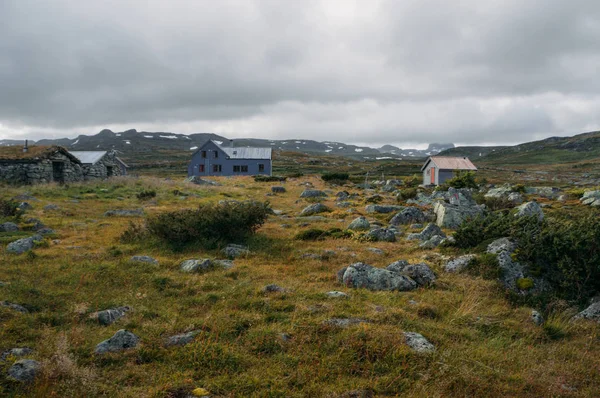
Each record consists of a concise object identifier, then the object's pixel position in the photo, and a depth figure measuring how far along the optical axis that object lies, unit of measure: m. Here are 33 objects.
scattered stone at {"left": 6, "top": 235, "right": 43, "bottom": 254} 10.83
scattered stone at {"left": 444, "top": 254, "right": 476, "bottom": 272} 9.74
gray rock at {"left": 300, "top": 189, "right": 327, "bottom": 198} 30.99
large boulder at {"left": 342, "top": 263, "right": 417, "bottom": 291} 8.63
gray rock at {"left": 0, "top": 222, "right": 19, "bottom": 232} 13.45
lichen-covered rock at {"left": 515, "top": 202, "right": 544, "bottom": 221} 17.44
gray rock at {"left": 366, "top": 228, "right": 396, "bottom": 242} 13.78
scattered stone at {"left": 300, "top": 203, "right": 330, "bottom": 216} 21.43
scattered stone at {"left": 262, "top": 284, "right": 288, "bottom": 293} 8.24
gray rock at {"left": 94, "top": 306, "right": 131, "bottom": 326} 6.67
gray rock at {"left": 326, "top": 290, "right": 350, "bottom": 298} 7.89
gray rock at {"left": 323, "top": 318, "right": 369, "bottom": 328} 6.42
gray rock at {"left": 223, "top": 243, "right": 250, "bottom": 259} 11.38
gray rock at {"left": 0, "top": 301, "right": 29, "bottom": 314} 6.73
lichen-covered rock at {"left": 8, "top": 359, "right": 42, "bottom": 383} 4.73
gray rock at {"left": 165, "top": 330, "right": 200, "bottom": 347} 5.96
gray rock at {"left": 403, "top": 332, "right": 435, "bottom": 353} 5.77
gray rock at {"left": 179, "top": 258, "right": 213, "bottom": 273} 9.71
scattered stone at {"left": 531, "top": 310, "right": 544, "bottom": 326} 7.13
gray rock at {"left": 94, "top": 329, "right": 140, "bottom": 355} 5.66
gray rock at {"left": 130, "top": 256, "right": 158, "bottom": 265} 10.20
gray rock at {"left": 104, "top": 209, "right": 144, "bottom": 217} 18.58
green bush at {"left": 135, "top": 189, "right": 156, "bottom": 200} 25.15
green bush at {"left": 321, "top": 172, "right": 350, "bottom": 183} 49.91
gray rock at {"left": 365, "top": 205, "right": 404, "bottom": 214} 22.41
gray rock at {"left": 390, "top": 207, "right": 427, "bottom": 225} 18.03
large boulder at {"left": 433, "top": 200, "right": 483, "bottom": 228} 17.03
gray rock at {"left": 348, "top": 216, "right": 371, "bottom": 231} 15.76
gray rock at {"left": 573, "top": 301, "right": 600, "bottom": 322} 7.23
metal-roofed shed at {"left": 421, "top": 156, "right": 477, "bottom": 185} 45.12
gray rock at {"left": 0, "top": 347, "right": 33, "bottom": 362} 5.25
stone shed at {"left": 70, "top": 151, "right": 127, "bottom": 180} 36.59
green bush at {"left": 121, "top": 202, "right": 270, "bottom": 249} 12.33
